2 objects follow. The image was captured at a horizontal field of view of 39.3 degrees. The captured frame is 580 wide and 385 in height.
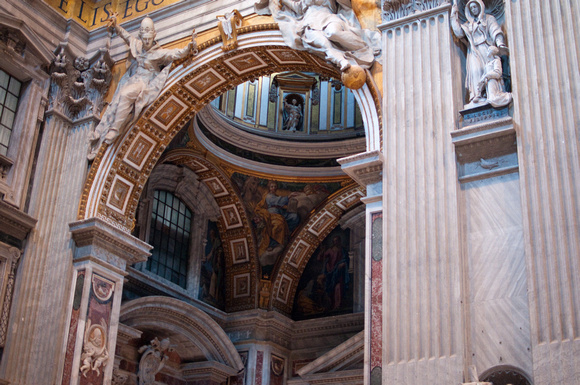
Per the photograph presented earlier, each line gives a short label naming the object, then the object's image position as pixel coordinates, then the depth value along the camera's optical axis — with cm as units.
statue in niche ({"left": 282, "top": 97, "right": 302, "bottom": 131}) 1783
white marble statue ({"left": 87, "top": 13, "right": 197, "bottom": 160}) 1241
